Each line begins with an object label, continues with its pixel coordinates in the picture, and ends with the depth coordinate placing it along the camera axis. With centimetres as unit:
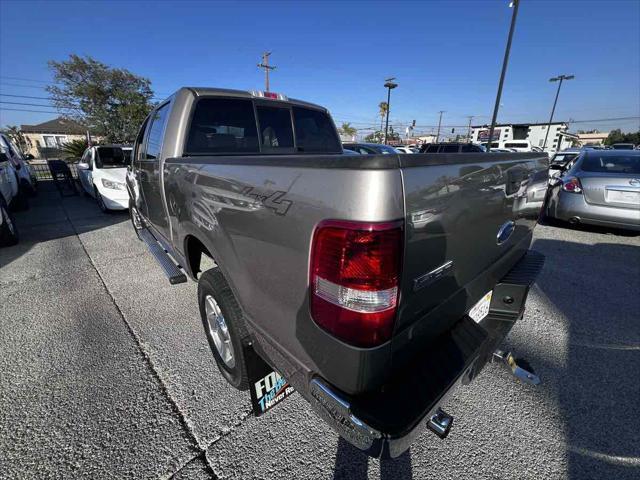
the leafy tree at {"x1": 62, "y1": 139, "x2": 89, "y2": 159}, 2584
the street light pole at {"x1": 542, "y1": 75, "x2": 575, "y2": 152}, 3328
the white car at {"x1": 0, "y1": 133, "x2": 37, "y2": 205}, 817
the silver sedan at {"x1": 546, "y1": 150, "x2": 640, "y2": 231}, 474
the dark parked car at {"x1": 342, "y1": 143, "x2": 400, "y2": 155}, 1355
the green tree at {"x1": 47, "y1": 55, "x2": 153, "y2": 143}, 2761
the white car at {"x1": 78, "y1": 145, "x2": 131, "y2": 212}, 722
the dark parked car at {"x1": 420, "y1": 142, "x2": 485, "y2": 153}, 1500
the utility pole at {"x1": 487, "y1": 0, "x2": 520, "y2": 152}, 1235
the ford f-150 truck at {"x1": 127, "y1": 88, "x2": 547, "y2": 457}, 102
